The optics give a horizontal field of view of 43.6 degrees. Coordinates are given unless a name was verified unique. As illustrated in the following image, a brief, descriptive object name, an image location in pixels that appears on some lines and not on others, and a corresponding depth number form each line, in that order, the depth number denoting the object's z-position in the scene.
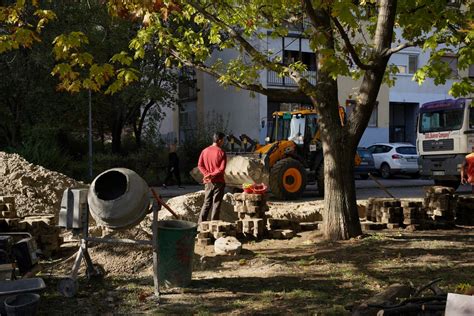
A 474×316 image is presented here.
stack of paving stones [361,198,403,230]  11.29
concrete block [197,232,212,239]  9.41
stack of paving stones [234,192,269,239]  10.15
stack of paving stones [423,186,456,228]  11.93
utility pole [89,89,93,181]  18.83
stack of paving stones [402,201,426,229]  11.29
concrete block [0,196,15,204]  9.23
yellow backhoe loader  16.20
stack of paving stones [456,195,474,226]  12.36
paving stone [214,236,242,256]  8.58
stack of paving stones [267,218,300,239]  10.37
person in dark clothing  21.93
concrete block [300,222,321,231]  11.15
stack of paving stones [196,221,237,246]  9.40
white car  26.88
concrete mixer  6.41
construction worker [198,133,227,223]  10.56
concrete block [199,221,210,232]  9.58
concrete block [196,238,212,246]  9.36
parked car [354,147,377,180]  24.68
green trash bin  6.68
